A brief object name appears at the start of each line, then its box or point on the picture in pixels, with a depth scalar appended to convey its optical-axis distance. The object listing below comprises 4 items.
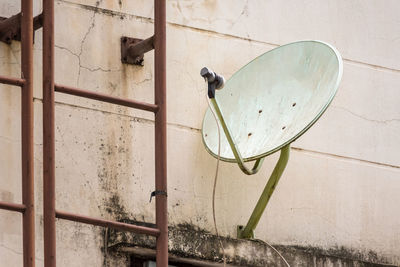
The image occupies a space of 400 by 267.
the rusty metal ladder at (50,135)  8.81
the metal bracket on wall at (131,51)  10.99
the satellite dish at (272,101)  10.41
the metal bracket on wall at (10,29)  10.29
